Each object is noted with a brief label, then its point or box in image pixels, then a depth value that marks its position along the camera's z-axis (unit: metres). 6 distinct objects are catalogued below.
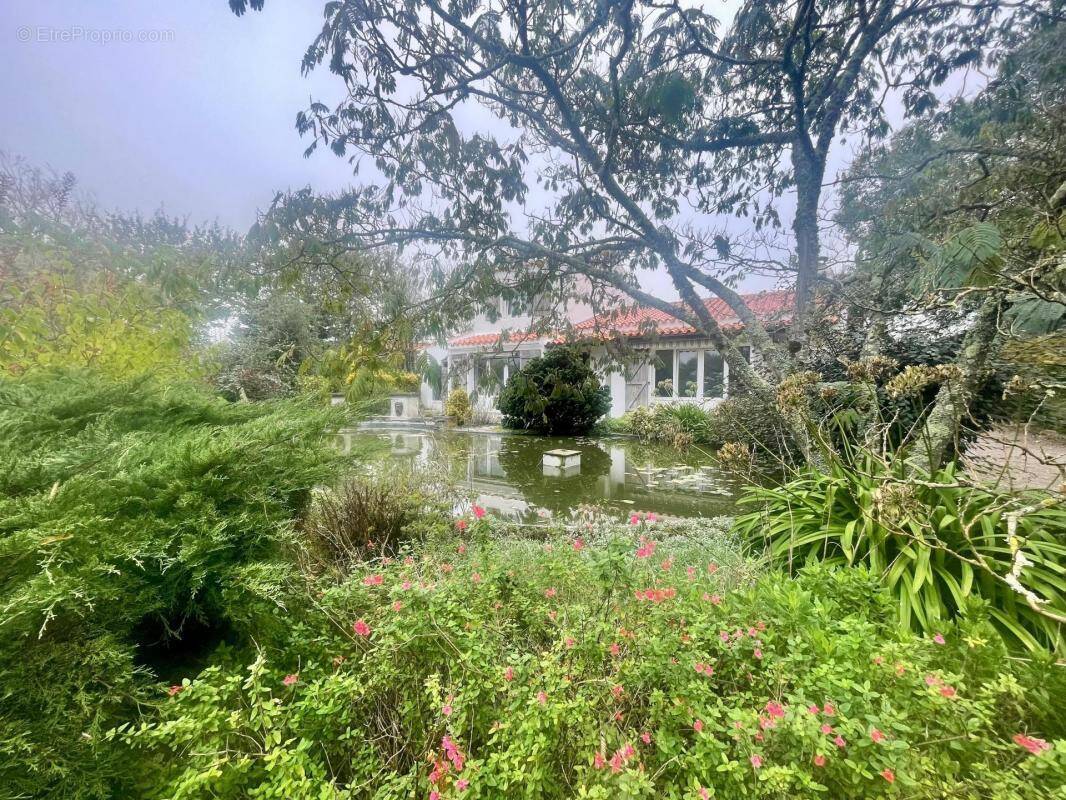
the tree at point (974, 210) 2.39
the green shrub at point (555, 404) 8.30
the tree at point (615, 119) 3.43
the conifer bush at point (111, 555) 1.05
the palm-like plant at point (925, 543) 1.69
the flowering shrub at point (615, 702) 0.94
